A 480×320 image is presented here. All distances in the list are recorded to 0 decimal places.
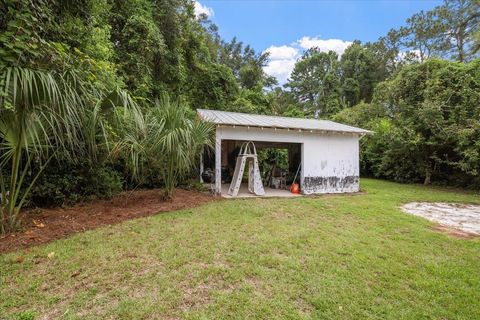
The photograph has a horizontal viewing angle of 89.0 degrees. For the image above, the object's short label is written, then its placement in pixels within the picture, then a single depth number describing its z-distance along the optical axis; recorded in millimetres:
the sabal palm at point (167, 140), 5008
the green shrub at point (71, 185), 5004
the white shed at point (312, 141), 7582
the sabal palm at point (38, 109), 2814
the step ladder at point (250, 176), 7613
